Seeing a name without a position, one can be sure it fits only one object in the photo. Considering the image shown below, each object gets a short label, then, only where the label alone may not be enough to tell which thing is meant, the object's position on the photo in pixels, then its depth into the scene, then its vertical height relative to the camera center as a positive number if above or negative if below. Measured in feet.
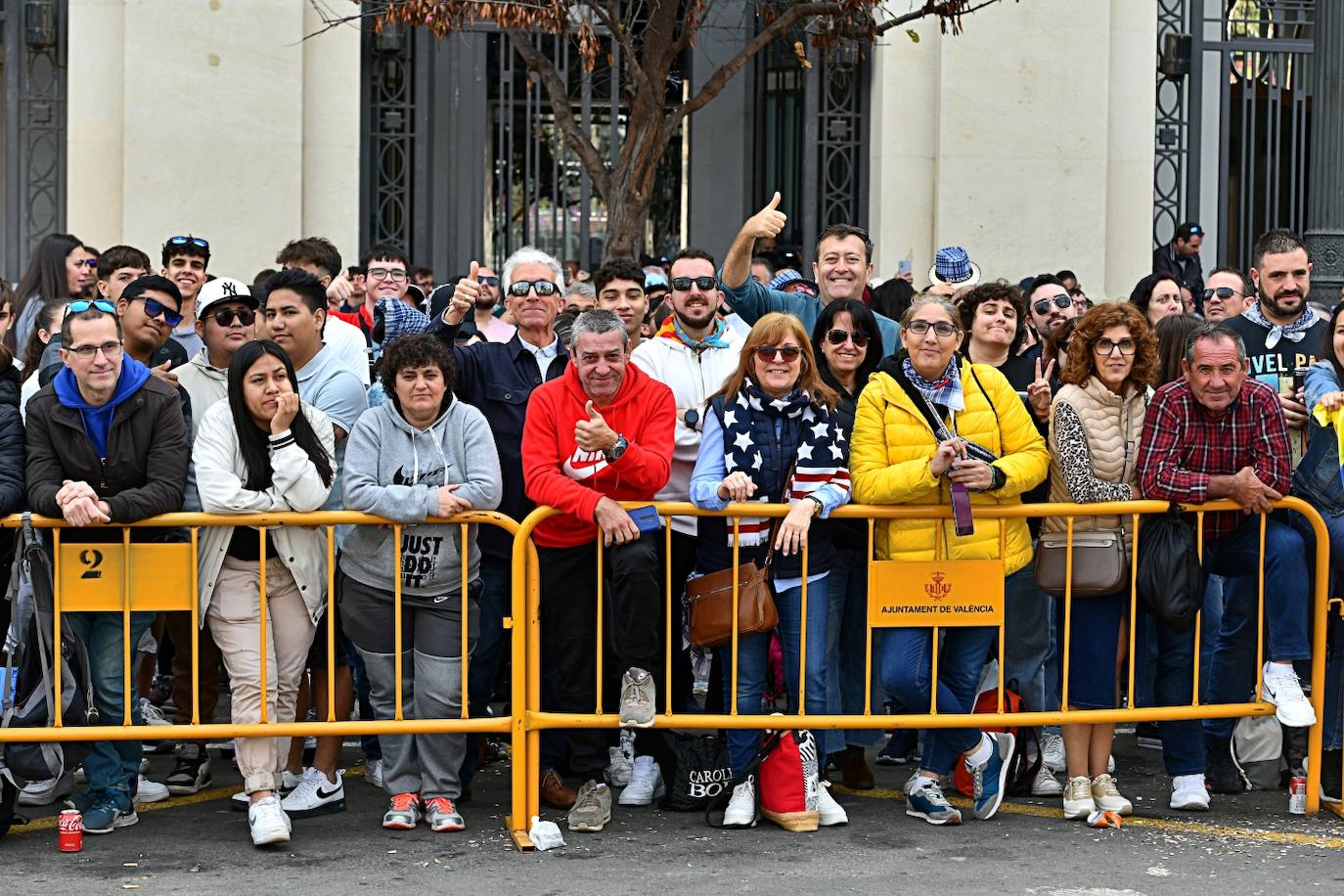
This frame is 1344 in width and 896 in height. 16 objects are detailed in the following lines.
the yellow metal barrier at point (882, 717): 22.62 -3.48
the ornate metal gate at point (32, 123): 46.88 +7.92
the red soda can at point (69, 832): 21.89 -4.85
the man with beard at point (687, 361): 24.67 +1.00
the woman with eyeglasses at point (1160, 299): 30.19 +2.27
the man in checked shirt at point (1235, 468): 23.43 -0.40
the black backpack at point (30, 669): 22.00 -2.94
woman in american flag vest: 23.07 -0.42
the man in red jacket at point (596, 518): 22.59 -1.08
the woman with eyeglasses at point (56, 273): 33.22 +2.86
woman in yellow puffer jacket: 23.16 -0.51
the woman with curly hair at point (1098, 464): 23.71 -0.37
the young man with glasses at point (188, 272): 27.91 +2.43
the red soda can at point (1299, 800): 24.04 -4.79
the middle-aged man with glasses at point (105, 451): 22.20 -0.27
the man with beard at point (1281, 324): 28.12 +1.75
